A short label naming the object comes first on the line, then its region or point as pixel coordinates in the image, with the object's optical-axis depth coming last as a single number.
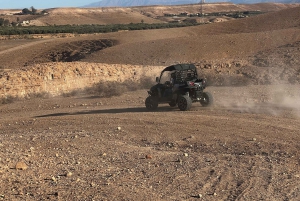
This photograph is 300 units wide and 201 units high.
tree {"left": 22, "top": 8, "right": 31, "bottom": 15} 189.00
